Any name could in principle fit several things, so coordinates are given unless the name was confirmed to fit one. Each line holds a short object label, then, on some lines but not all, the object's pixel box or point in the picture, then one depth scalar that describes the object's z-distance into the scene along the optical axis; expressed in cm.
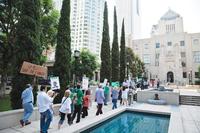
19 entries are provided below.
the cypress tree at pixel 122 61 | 2591
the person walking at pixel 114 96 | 1285
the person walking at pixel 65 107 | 705
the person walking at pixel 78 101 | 820
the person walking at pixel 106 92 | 1469
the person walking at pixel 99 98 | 1027
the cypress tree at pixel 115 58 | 2297
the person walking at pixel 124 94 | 1428
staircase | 1673
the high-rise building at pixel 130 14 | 13000
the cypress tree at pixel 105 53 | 2045
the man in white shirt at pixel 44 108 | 614
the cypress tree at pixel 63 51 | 1237
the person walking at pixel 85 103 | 903
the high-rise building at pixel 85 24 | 11624
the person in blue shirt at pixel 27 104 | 727
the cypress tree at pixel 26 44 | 920
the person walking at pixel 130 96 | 1506
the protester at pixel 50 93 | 663
